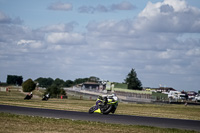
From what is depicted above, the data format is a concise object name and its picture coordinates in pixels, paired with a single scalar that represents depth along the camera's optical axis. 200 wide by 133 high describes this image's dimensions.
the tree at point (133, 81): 193.75
